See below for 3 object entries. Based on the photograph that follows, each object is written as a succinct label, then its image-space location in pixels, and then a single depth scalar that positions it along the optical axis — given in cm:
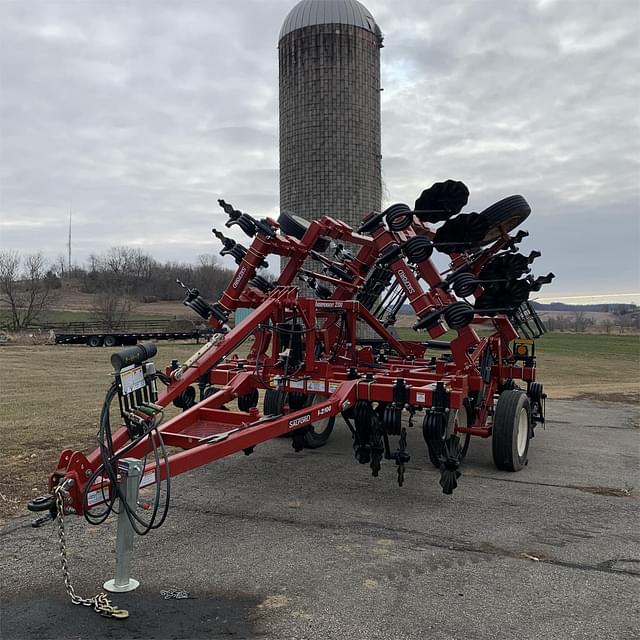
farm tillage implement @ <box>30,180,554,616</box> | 388
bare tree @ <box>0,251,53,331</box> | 4141
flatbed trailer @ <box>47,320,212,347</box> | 3250
